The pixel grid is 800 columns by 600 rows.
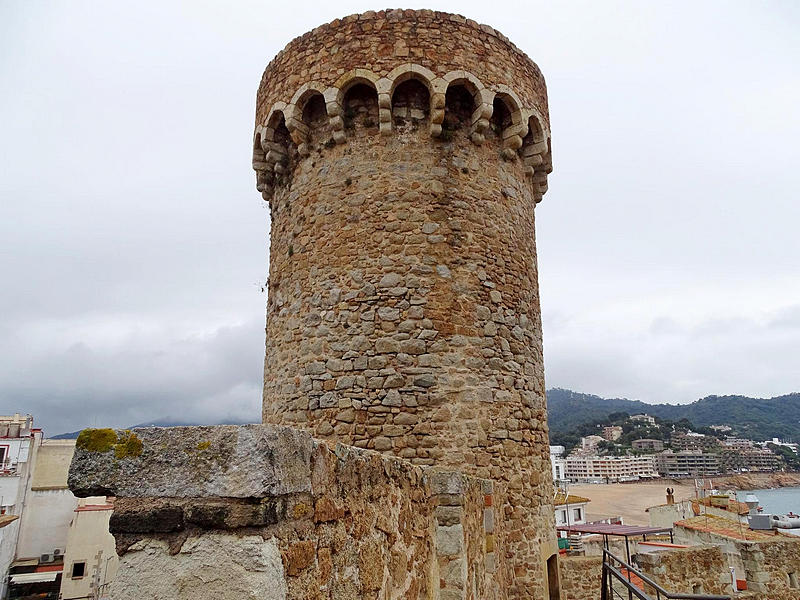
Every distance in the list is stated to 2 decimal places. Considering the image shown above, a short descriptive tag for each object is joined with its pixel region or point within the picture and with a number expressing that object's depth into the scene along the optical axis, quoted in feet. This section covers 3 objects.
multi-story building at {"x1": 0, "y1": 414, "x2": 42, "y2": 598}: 75.41
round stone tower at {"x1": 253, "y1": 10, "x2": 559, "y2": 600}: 22.09
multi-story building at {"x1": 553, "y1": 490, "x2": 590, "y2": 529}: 106.09
